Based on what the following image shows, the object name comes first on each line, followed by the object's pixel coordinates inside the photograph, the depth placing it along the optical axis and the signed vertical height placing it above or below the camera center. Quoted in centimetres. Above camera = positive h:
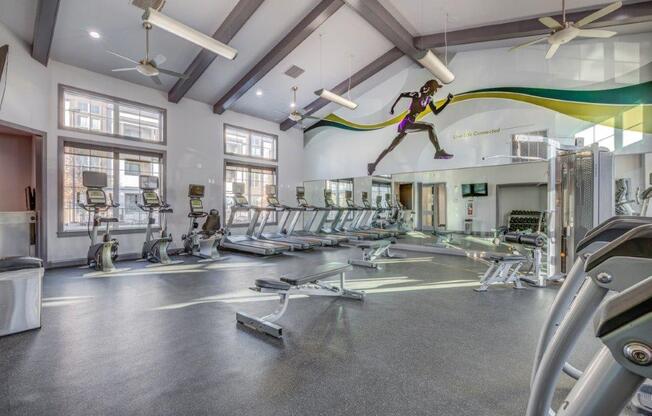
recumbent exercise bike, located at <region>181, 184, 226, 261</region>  700 -68
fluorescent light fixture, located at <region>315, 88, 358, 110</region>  681 +249
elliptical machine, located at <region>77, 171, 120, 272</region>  562 -29
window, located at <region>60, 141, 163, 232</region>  630 +62
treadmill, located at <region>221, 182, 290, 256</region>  730 -97
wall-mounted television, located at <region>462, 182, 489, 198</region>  798 +41
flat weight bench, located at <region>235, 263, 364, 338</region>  286 -89
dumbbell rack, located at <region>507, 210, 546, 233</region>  806 -42
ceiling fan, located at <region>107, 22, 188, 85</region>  496 +226
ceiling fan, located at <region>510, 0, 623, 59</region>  434 +252
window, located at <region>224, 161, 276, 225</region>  914 +75
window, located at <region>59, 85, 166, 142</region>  626 +200
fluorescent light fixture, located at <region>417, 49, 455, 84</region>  518 +254
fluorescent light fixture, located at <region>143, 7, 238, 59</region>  399 +251
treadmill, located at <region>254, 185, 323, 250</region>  810 -91
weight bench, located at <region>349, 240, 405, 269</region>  578 -95
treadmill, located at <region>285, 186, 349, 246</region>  896 -87
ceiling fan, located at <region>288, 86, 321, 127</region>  812 +293
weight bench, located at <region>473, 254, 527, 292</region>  431 -97
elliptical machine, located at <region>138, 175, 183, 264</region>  641 -31
